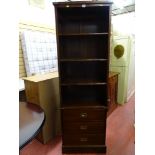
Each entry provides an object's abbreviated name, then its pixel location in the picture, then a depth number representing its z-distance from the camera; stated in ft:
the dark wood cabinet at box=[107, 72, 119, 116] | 10.99
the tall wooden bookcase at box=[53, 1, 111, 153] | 6.39
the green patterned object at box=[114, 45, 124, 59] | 12.05
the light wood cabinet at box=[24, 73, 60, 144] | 7.06
